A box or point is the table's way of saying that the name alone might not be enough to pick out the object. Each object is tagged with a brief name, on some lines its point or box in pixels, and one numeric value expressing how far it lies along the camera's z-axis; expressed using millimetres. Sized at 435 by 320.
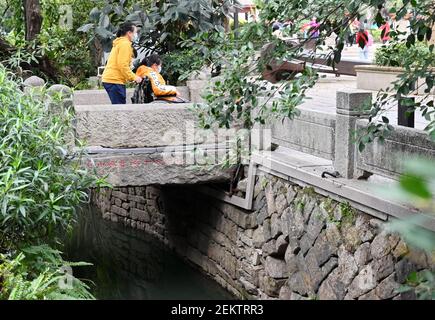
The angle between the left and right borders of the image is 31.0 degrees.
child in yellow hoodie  10383
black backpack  10539
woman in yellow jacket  10258
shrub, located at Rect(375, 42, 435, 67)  5871
